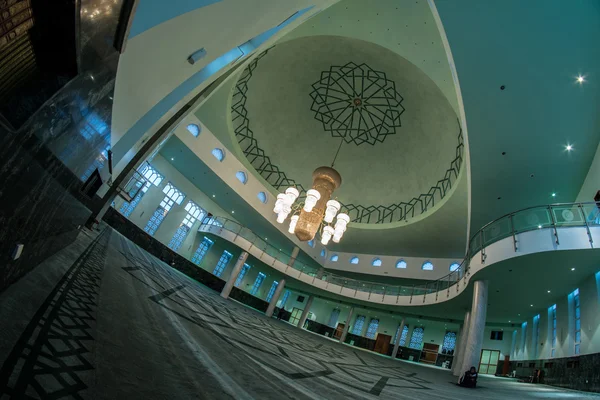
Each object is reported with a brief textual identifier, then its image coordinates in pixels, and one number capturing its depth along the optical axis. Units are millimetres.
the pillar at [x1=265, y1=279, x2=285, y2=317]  16578
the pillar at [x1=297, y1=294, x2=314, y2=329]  17984
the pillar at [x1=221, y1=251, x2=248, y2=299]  15469
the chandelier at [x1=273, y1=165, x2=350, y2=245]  9843
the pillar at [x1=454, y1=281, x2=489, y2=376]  6770
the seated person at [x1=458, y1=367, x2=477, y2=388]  6102
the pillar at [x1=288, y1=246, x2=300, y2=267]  18956
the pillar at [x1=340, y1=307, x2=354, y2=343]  17419
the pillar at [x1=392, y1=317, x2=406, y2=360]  15615
